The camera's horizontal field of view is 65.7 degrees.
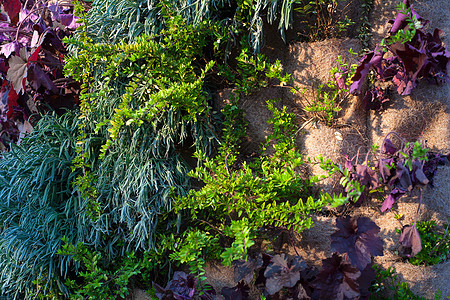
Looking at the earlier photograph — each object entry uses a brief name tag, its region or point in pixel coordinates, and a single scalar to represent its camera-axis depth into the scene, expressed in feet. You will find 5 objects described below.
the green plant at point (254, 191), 5.27
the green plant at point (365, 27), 6.09
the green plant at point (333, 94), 5.80
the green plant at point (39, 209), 6.07
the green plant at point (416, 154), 4.48
